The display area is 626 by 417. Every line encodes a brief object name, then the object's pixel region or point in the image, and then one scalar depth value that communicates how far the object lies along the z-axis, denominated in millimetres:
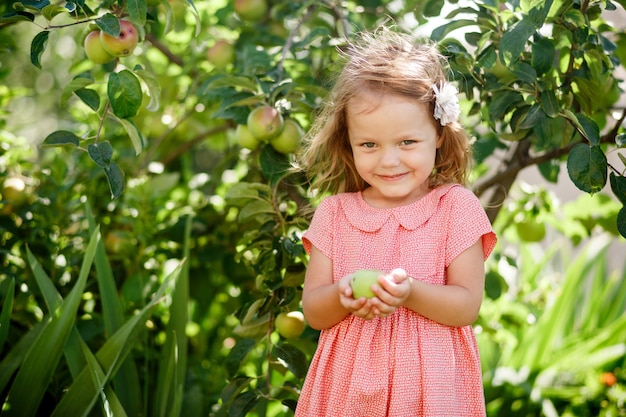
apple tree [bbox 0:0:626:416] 1527
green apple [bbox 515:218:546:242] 2123
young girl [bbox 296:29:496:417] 1276
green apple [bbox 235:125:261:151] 1668
